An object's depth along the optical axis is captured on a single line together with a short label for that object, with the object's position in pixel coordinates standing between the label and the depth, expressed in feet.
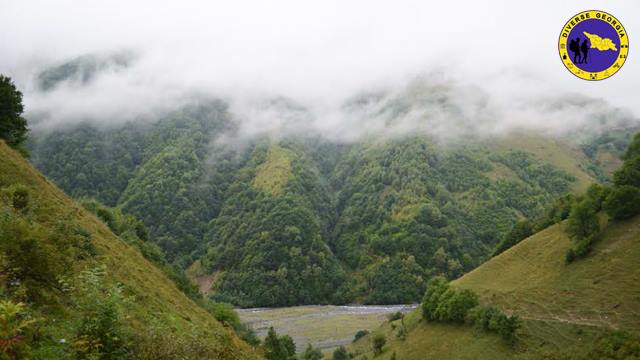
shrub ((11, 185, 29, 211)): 90.79
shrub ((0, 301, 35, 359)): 37.96
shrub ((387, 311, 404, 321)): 495.24
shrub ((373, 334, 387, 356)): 403.71
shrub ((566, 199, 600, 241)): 361.71
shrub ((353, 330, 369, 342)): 515.21
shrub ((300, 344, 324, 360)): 418.92
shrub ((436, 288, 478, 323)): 358.43
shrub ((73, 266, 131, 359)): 47.70
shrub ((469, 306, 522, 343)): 305.12
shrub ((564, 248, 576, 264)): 354.54
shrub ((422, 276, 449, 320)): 392.47
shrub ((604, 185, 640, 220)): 351.67
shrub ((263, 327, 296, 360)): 243.09
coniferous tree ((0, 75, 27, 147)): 174.50
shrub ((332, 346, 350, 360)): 416.67
